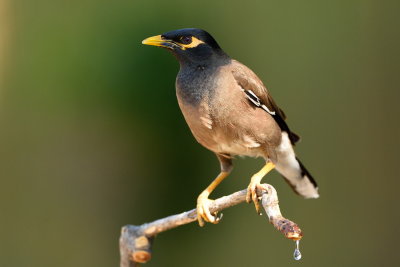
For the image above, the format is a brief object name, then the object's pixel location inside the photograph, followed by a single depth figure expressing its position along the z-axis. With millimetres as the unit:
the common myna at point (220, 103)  5508
